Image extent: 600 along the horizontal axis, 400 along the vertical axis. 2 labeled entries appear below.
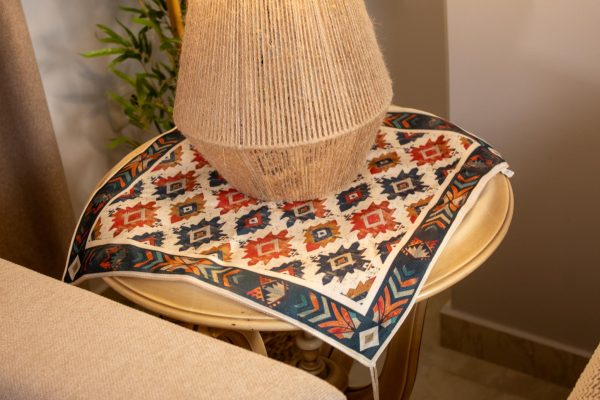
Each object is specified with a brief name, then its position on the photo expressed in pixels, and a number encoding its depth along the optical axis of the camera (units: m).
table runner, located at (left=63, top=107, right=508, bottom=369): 0.86
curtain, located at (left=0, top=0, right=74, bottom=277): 1.29
